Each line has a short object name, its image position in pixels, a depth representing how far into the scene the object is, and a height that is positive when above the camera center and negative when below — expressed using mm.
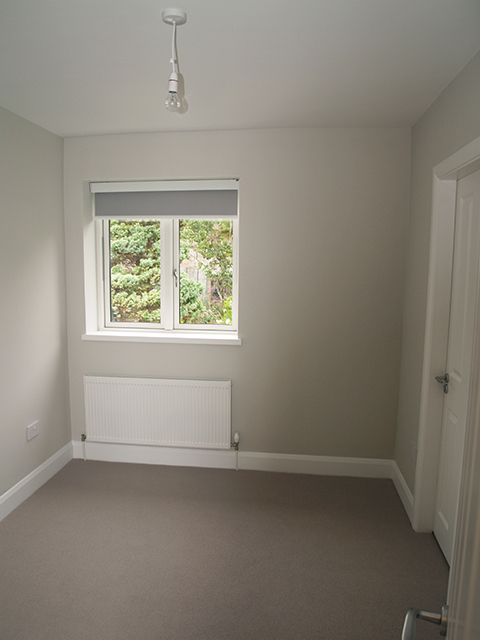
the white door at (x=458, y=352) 2082 -371
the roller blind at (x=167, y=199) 3186 +629
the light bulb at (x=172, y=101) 1516 +659
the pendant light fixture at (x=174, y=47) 1506 +905
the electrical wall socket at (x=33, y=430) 2910 -1091
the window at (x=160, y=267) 3328 +98
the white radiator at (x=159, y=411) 3232 -1054
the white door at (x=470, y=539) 540 -358
